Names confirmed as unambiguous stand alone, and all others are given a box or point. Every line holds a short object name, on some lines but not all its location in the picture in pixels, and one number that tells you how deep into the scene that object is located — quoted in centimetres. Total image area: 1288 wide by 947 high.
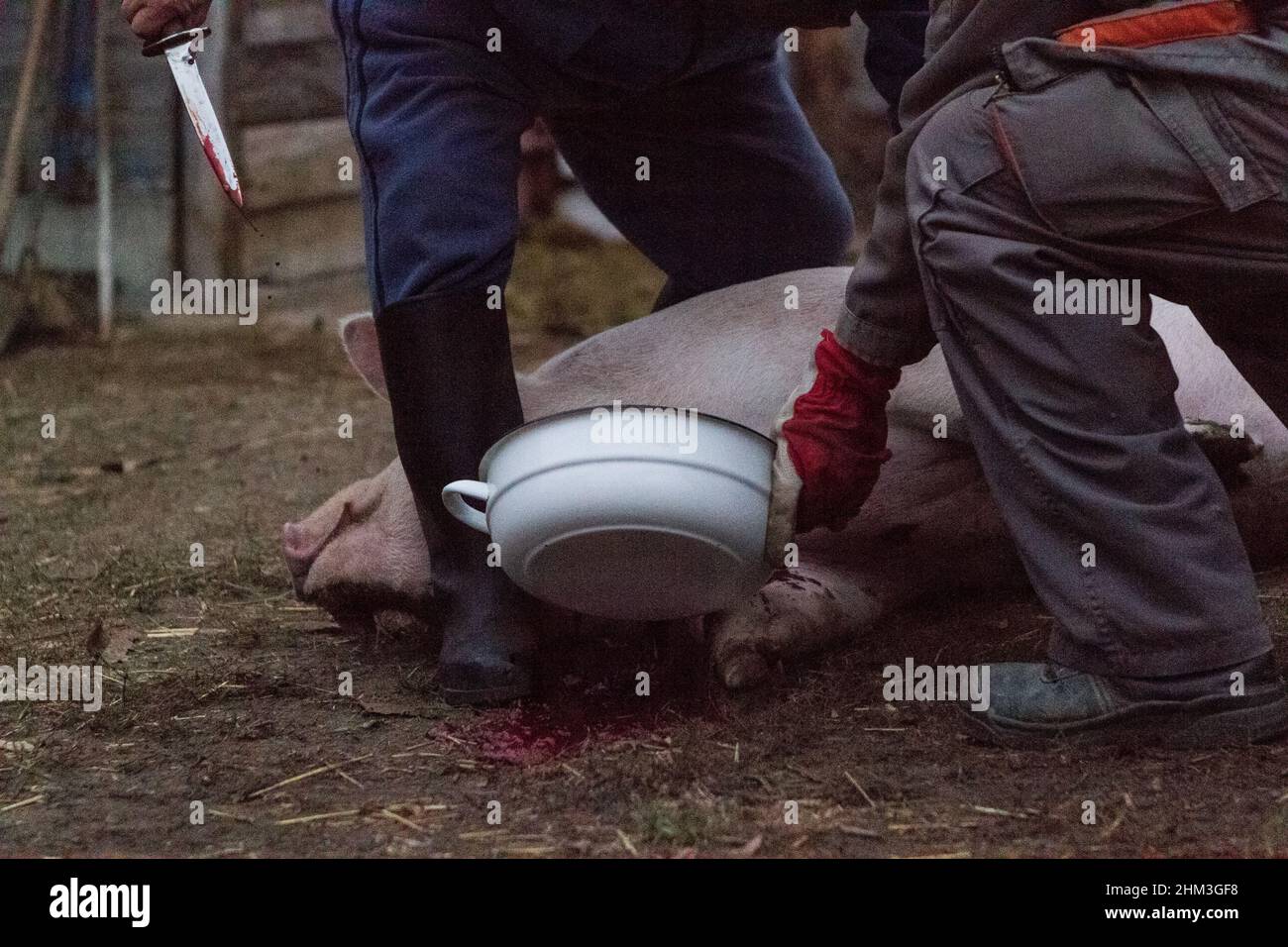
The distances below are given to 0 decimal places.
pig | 277
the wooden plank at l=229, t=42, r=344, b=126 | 644
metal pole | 616
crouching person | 206
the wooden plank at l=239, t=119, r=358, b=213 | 643
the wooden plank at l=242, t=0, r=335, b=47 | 647
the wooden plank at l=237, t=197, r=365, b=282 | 653
